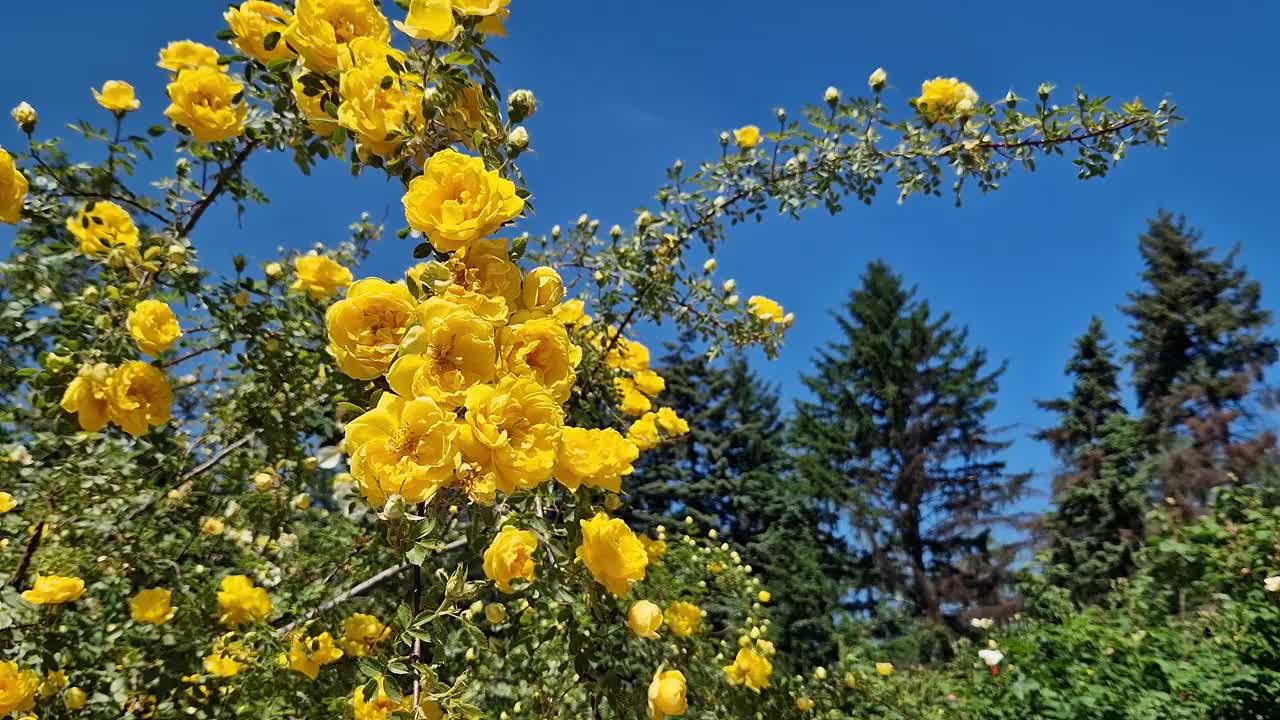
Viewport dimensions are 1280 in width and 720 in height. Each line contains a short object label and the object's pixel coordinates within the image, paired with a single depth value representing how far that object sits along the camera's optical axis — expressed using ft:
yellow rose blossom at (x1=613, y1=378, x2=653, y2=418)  7.48
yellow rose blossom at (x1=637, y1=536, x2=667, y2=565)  6.16
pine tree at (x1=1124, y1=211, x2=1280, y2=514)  50.34
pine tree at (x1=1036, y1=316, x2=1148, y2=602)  45.34
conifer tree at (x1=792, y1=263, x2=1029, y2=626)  52.49
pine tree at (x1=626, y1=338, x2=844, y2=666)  44.68
